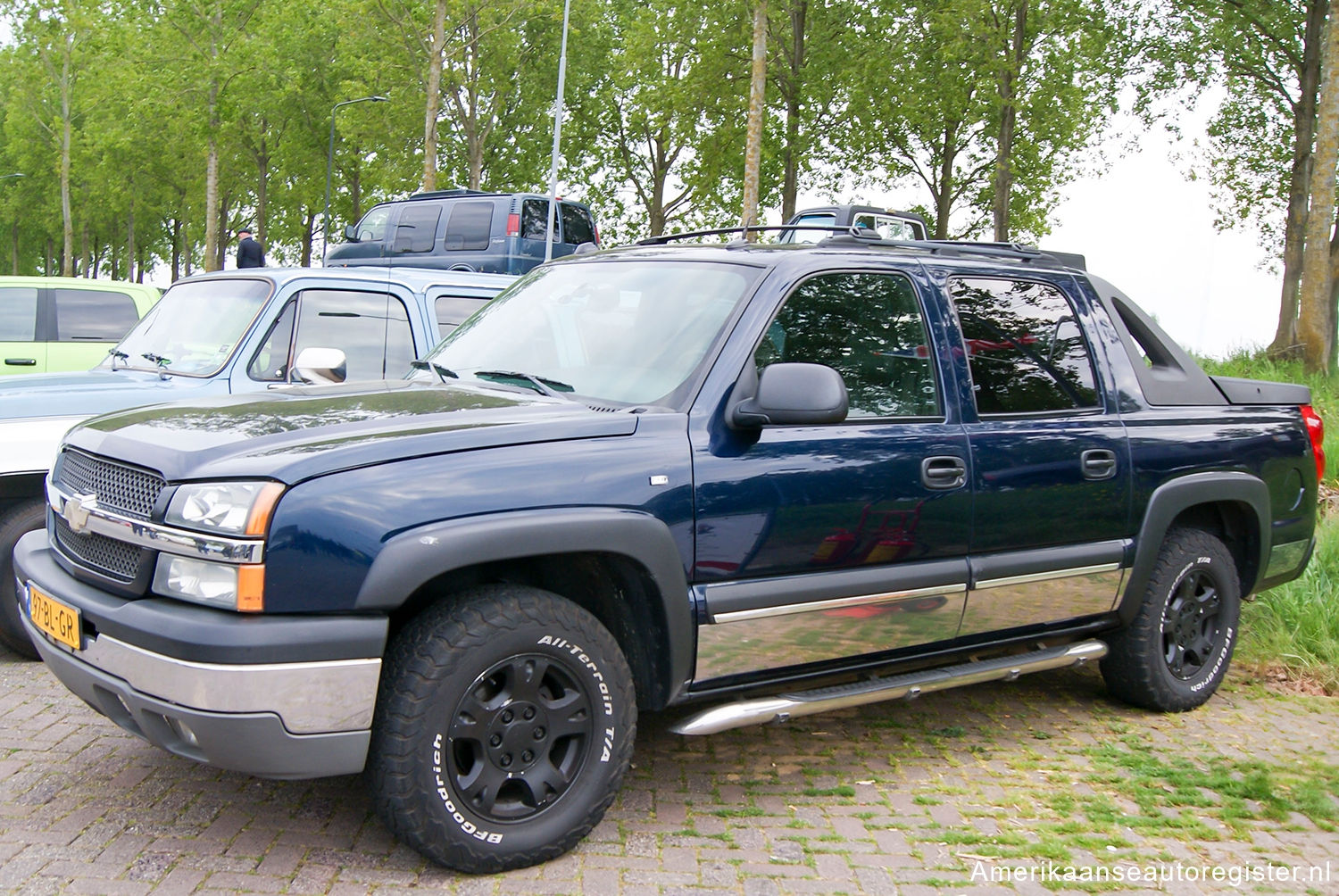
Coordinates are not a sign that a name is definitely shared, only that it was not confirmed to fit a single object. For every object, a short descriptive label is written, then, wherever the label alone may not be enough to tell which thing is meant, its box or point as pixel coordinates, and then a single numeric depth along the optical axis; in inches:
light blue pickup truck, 211.9
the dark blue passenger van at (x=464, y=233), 683.9
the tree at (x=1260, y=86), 802.8
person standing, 758.5
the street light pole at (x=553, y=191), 676.1
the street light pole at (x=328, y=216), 1480.7
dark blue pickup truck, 121.4
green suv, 405.4
